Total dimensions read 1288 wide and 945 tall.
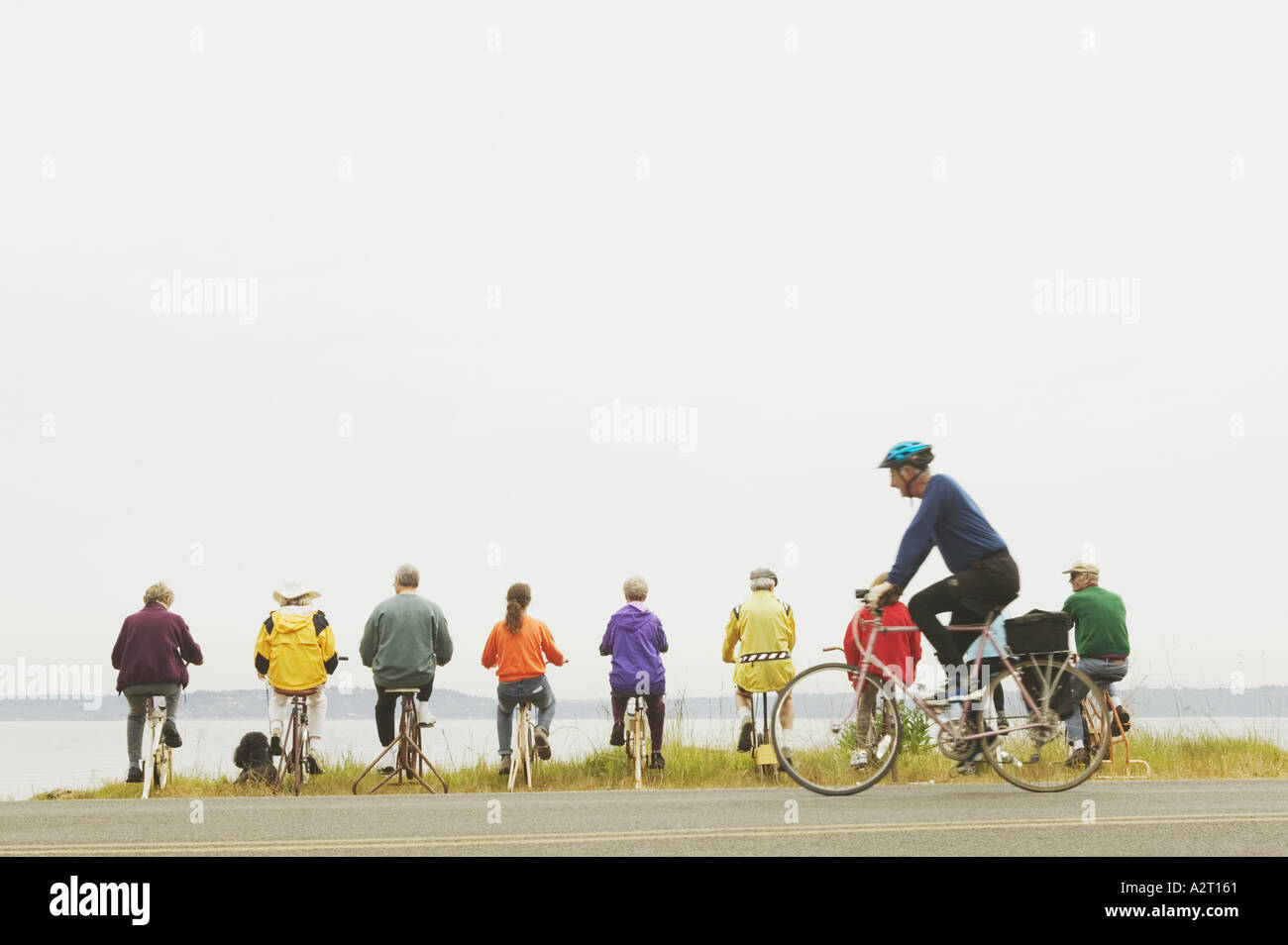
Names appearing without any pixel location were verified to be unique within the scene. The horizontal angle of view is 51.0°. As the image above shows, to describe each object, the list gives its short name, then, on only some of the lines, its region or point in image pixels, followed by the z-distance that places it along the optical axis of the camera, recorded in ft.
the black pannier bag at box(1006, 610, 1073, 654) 29.50
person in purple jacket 45.16
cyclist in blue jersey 28.25
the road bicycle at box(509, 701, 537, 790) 43.91
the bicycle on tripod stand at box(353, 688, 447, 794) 42.09
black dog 43.37
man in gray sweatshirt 43.73
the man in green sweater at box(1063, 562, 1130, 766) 43.93
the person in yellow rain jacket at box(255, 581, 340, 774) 43.73
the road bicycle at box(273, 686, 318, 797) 42.32
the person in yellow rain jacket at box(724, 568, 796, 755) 43.91
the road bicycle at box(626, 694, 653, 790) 43.96
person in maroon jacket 47.03
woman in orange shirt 45.06
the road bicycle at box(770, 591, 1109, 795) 28.91
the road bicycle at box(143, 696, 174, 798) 43.39
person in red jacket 28.89
